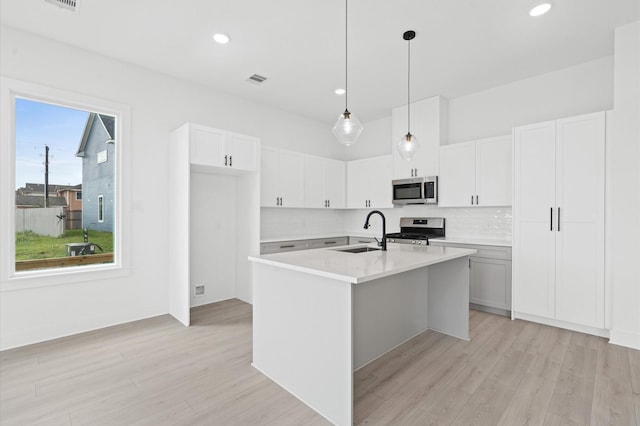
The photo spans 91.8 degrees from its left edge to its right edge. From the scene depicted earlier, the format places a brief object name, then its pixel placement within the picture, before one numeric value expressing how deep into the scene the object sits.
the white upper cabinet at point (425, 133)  4.61
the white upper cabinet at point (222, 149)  3.56
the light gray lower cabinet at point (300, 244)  4.31
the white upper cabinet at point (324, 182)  5.09
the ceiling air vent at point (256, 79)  3.92
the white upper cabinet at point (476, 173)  3.94
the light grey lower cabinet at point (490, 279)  3.76
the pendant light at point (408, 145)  3.01
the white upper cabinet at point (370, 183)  5.20
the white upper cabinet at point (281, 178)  4.48
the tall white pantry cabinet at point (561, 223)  3.11
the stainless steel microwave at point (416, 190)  4.56
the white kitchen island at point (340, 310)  1.86
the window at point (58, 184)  2.91
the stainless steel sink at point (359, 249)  2.96
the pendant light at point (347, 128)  2.58
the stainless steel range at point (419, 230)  4.46
